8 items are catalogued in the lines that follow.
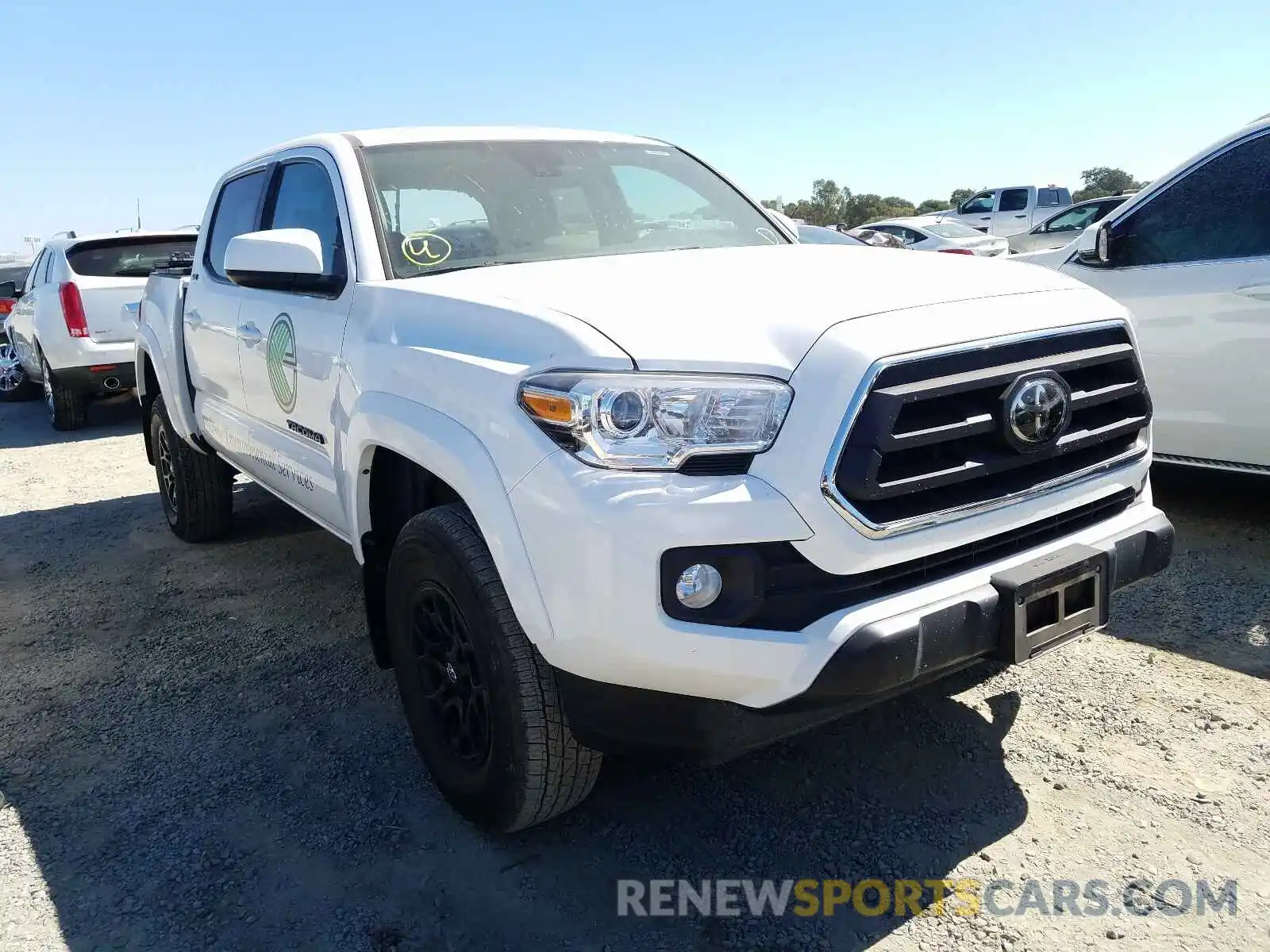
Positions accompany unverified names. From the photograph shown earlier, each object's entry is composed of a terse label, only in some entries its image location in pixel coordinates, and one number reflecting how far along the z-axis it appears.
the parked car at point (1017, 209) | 24.00
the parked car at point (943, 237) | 15.12
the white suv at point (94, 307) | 8.98
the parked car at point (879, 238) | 13.75
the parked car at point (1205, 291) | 4.30
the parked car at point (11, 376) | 11.66
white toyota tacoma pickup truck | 2.07
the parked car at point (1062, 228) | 15.80
